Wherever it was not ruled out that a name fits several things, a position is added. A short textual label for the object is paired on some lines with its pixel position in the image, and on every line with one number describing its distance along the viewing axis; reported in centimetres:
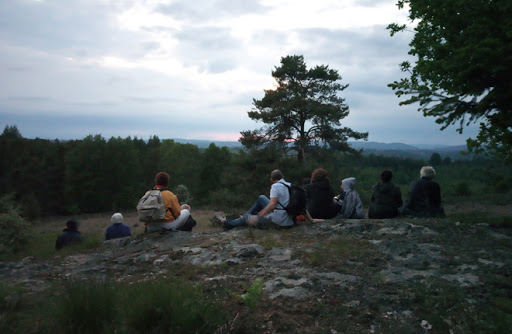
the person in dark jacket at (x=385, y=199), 880
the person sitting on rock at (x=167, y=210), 765
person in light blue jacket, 918
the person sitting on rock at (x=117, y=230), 874
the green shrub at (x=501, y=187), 2678
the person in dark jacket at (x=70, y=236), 870
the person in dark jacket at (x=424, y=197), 859
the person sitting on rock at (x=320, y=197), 866
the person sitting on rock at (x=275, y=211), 765
